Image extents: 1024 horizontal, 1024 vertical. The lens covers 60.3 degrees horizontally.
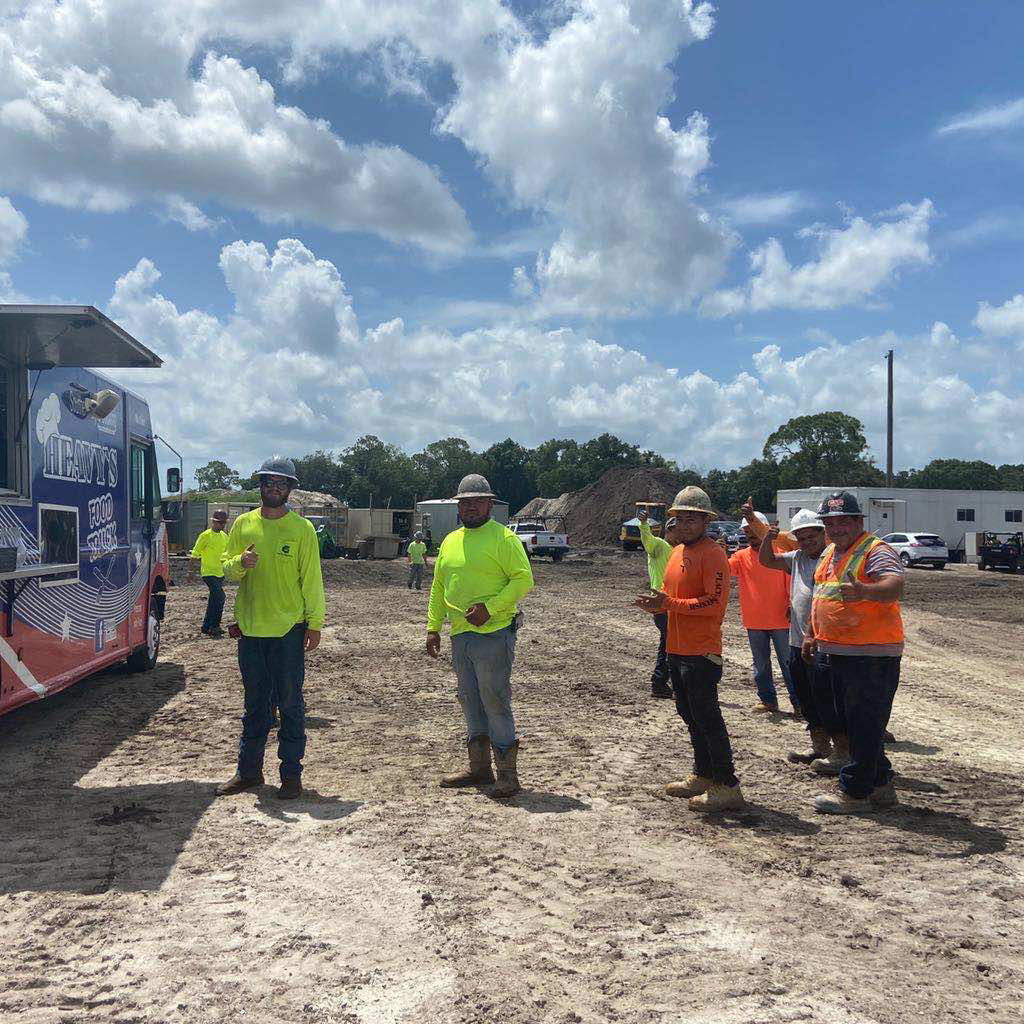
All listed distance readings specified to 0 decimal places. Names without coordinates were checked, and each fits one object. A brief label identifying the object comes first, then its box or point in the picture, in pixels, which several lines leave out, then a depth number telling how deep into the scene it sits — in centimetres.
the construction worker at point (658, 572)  855
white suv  3488
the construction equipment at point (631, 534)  4575
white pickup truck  3984
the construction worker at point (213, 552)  1263
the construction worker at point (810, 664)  586
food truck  602
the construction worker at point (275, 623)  542
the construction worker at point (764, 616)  760
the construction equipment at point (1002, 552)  3178
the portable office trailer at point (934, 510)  4453
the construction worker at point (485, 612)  539
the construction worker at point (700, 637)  506
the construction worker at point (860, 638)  494
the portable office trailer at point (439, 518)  4730
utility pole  4725
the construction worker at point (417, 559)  2345
